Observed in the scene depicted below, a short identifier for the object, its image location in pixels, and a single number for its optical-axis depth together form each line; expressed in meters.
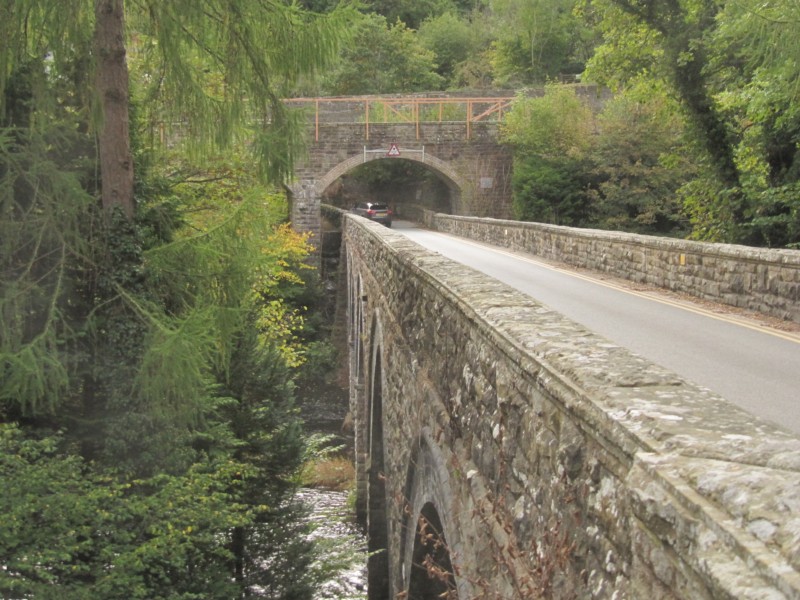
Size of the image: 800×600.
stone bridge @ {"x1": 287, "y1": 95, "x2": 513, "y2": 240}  36.91
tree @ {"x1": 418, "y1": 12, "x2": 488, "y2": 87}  62.94
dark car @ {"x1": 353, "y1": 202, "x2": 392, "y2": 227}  40.12
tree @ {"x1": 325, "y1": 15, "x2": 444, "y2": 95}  52.75
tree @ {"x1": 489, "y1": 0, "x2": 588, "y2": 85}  57.38
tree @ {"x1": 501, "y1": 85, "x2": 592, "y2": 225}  33.78
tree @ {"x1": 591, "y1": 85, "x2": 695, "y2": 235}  30.39
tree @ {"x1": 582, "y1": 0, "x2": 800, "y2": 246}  16.81
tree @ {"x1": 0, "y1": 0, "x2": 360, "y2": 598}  7.23
